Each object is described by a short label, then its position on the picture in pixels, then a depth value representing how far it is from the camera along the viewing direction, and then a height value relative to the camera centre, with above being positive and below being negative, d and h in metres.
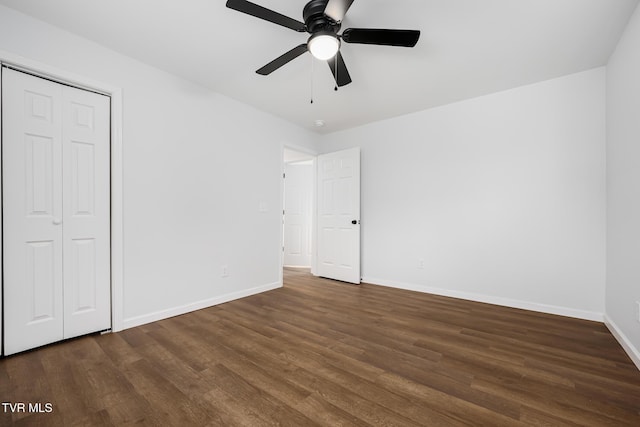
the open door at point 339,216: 4.27 -0.05
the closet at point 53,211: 1.98 +0.02
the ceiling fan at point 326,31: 1.62 +1.22
